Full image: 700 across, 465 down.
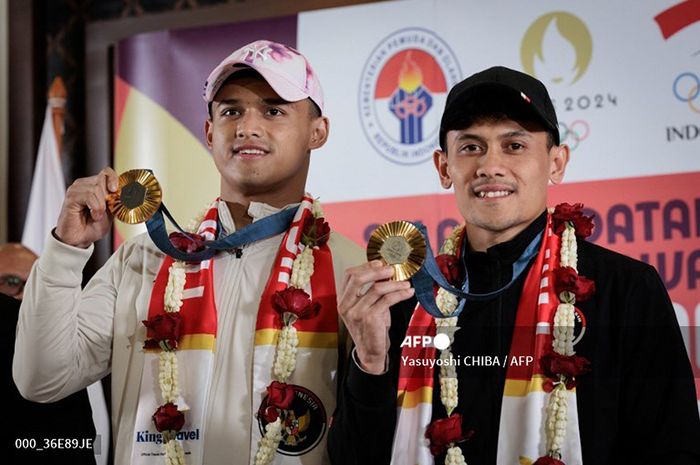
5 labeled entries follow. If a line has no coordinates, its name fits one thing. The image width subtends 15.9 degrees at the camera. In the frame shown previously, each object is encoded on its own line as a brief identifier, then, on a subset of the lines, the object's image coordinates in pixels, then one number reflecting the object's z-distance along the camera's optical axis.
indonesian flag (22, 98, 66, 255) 5.76
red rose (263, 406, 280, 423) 3.79
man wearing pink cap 3.78
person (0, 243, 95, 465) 3.96
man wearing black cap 3.63
